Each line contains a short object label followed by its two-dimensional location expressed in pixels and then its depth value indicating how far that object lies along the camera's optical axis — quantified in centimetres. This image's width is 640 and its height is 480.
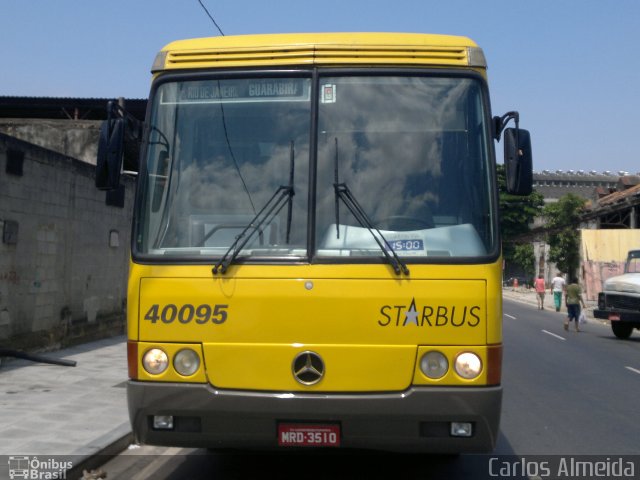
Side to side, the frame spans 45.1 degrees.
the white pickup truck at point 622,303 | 1991
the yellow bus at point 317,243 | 493
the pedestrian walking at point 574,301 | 2156
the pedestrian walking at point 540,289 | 3397
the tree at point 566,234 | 4403
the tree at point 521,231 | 6212
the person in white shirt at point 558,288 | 3081
